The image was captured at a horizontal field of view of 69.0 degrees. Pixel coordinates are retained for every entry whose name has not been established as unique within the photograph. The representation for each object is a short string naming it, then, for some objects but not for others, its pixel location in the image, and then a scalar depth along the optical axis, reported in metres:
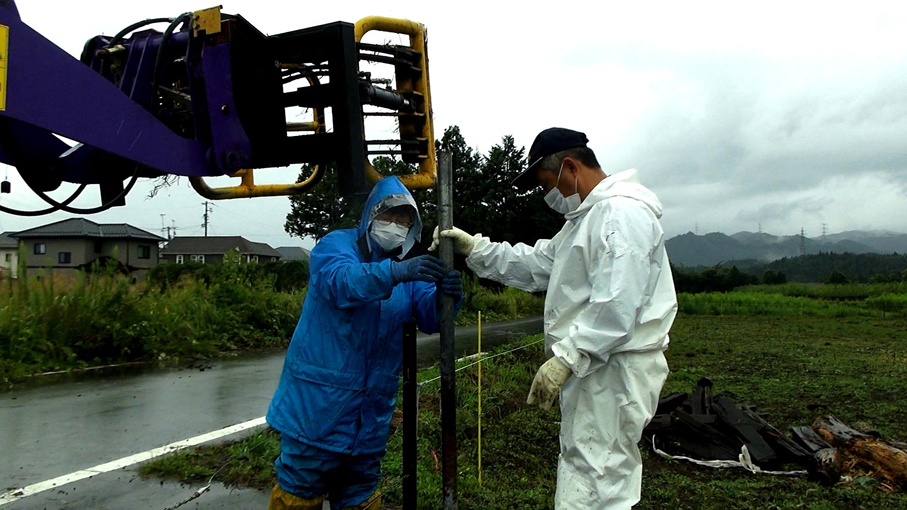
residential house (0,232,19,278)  50.16
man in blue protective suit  2.87
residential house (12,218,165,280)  41.31
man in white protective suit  2.56
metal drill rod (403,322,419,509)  3.03
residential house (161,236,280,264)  57.50
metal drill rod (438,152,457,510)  3.03
